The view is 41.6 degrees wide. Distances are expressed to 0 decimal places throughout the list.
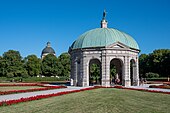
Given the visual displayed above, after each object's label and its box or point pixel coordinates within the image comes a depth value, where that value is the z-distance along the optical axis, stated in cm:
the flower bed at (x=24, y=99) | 1525
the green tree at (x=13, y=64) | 7500
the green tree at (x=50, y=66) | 8748
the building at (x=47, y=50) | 14438
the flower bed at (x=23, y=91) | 2437
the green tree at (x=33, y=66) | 8438
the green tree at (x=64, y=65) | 8976
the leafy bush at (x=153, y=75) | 6854
